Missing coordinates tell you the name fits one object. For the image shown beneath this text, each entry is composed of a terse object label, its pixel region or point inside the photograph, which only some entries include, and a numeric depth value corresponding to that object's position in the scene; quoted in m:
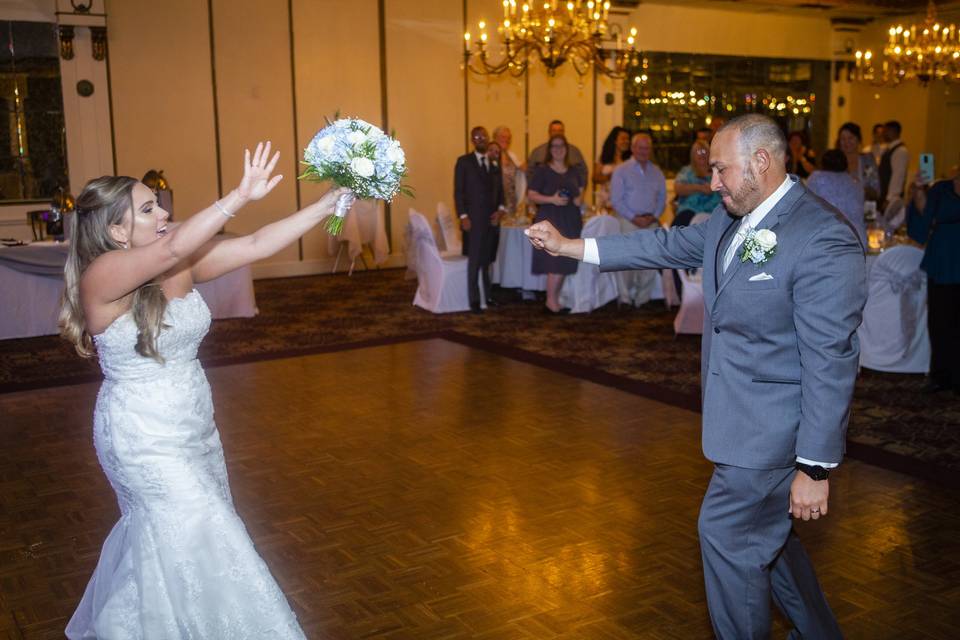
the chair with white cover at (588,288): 9.36
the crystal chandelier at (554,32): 8.25
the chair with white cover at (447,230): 10.30
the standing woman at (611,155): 11.73
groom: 2.37
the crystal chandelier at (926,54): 11.04
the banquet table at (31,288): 8.32
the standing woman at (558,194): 8.97
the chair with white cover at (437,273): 9.45
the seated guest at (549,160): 9.14
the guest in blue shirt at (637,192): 9.31
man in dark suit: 9.41
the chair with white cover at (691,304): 7.89
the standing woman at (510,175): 10.80
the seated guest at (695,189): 8.59
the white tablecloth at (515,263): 10.05
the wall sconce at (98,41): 10.50
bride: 2.69
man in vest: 11.62
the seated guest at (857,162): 8.25
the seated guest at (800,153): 12.45
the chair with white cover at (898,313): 6.75
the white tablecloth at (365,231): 11.76
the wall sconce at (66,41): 10.28
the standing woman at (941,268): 6.13
